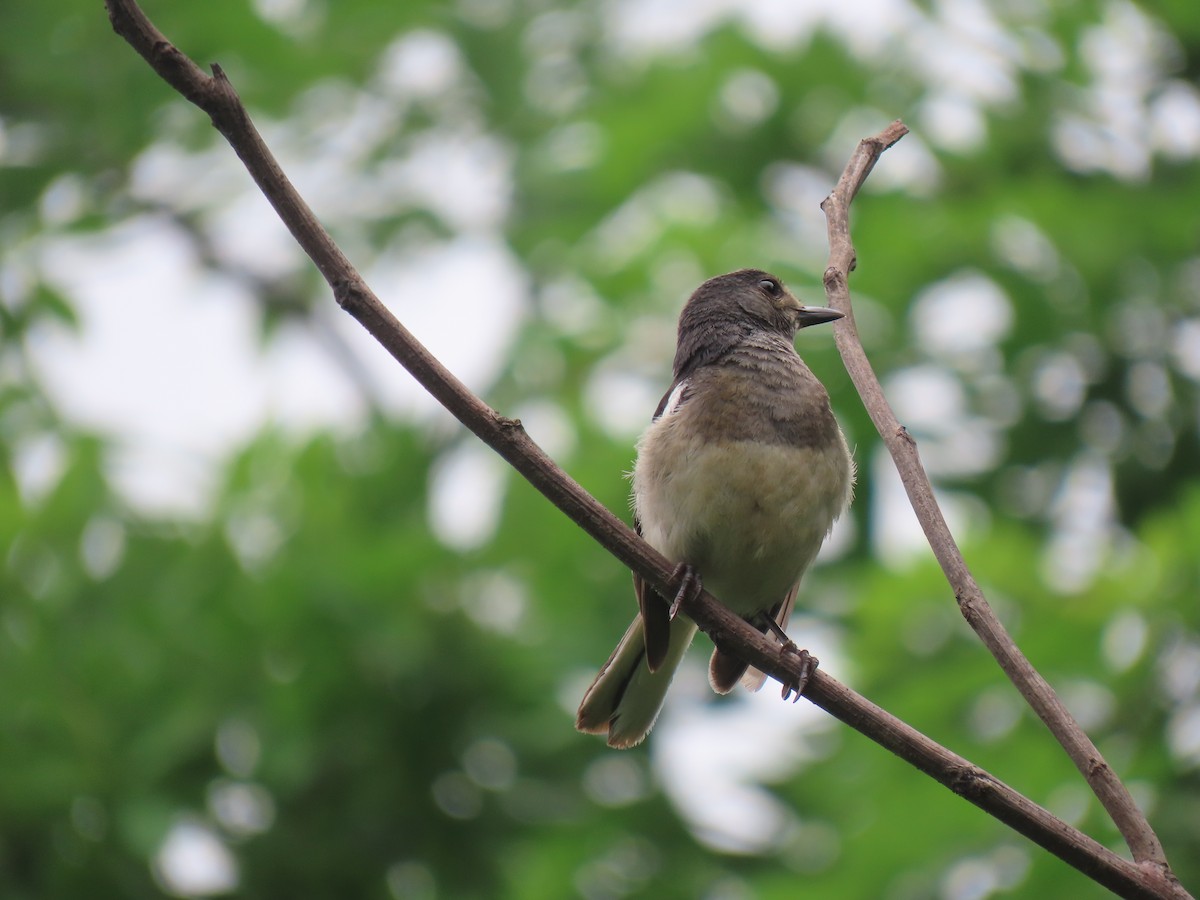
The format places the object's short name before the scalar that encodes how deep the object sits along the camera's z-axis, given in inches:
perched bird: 319.0
